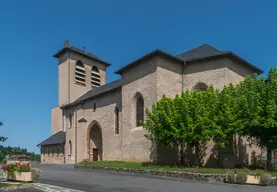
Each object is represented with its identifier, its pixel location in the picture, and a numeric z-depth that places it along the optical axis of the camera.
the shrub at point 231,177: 13.53
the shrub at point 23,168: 12.89
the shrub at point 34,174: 13.18
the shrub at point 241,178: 13.26
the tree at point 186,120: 17.72
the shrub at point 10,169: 13.09
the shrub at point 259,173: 13.13
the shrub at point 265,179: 12.85
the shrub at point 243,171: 13.53
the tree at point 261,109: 16.48
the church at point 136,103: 22.75
